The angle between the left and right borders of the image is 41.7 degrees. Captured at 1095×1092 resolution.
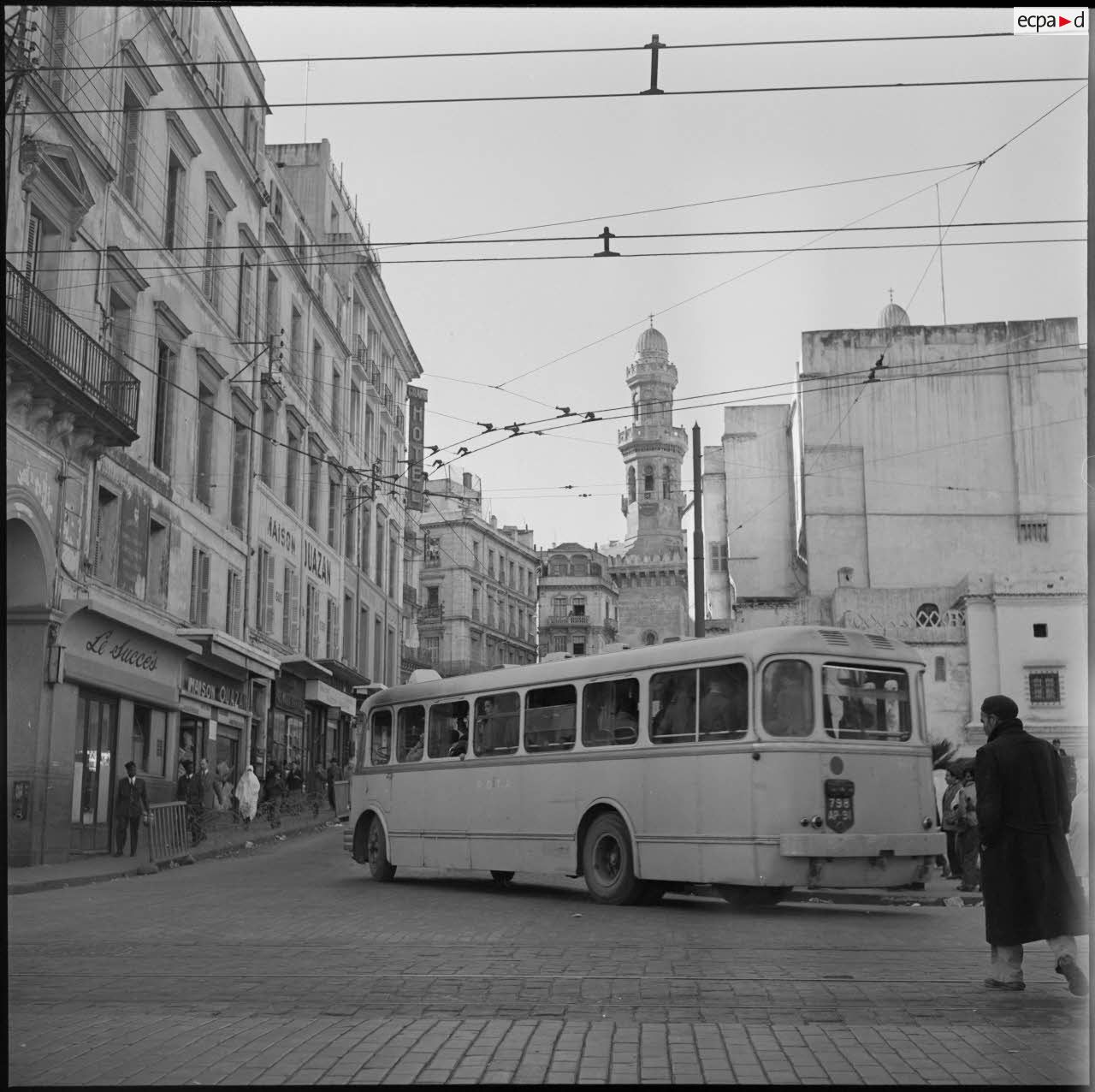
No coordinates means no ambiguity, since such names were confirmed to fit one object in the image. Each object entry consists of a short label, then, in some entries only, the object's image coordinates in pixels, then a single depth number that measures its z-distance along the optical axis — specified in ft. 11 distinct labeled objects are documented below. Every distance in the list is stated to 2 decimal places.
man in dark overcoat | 26.48
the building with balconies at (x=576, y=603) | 386.93
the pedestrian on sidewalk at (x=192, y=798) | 84.94
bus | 44.47
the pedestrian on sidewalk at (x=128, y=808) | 77.46
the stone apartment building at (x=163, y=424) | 68.69
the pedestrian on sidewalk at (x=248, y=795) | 98.48
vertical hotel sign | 201.67
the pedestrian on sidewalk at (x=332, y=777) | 135.60
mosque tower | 339.98
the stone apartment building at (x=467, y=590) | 270.67
